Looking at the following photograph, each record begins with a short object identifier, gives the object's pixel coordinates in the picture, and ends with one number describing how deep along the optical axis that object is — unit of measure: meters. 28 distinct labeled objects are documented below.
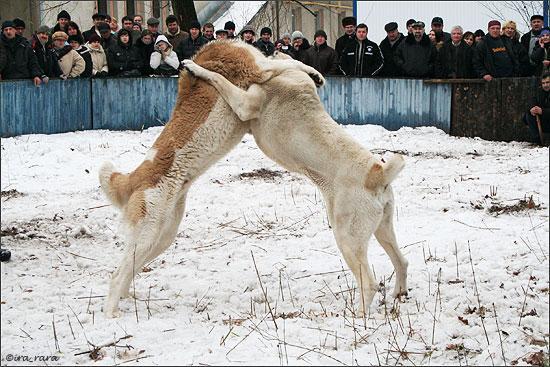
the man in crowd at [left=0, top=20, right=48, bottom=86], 12.56
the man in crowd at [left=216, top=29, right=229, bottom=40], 13.97
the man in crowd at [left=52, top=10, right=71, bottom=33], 13.86
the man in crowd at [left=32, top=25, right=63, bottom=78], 13.17
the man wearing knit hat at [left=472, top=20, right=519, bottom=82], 13.86
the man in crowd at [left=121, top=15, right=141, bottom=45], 14.50
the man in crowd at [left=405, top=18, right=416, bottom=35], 14.20
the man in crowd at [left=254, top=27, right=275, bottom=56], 14.21
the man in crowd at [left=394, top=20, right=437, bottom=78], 14.46
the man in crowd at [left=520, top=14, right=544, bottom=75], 13.74
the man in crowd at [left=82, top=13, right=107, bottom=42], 14.12
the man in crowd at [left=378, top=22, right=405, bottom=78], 14.46
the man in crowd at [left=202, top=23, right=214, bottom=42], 14.21
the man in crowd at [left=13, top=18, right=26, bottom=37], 12.61
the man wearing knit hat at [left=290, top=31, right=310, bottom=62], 14.59
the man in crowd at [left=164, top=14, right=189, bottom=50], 14.48
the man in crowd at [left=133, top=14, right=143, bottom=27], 15.38
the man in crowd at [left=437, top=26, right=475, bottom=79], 14.26
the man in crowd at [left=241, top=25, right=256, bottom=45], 13.77
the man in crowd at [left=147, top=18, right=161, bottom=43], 14.07
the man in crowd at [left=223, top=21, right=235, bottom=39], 14.62
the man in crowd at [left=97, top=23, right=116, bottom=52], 14.00
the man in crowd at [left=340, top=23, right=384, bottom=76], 14.60
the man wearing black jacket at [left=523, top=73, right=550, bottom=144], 12.56
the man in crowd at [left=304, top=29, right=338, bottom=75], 14.62
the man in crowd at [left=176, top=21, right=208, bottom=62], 13.93
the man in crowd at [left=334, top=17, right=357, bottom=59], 14.52
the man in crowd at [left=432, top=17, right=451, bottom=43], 14.75
